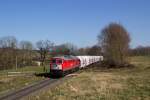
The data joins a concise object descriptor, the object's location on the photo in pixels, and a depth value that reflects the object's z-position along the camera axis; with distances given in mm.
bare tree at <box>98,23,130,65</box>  55762
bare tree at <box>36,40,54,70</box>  81858
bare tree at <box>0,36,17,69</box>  62259
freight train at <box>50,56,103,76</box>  33715
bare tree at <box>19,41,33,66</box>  69105
